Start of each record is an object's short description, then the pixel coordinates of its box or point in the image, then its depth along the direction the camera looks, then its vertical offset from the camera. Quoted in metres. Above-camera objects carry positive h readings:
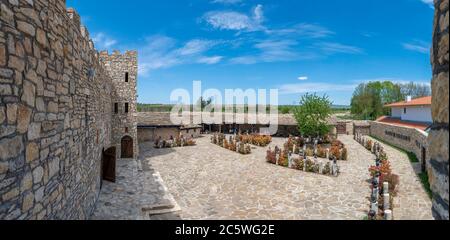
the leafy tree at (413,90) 63.87 +6.00
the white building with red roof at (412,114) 27.03 +0.23
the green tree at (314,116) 29.45 +0.05
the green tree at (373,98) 56.22 +3.75
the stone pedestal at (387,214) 8.92 -3.08
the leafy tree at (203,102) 80.28 +4.32
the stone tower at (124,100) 19.66 +1.23
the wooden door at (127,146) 19.97 -2.01
